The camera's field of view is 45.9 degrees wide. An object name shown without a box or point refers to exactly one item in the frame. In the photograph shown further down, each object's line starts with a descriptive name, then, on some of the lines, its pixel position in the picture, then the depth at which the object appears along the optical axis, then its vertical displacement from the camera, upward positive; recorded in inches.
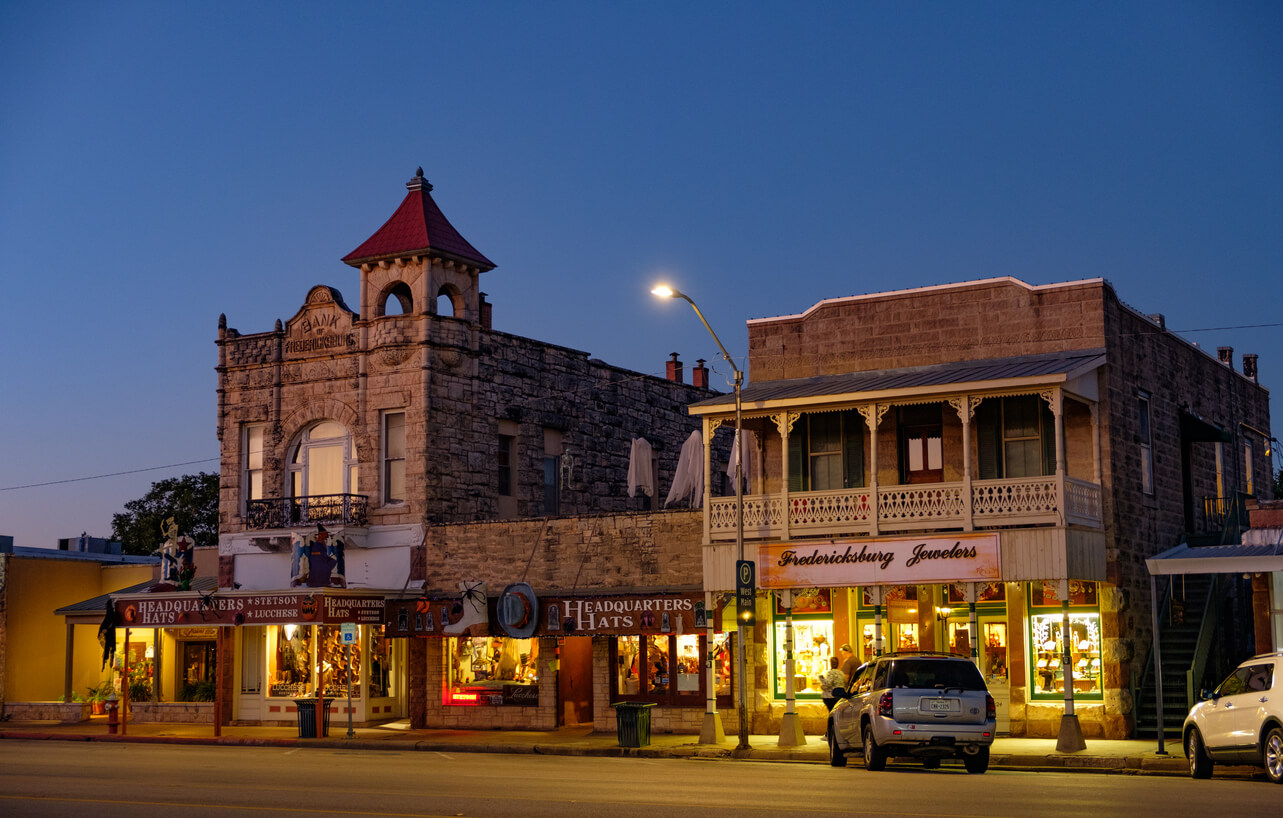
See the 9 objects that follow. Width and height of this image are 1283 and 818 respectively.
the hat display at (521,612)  1299.2 -14.5
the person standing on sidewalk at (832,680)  1047.6 -61.7
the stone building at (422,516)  1312.7 +77.0
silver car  823.7 -67.0
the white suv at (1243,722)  729.6 -68.3
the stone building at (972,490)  1066.1 +71.9
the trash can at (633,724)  1116.5 -95.8
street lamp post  1075.3 +49.7
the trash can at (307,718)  1304.1 -102.8
